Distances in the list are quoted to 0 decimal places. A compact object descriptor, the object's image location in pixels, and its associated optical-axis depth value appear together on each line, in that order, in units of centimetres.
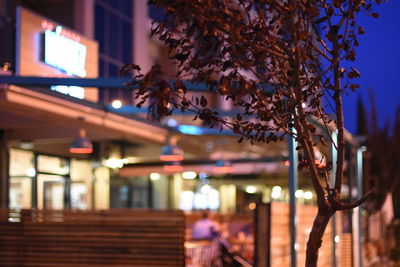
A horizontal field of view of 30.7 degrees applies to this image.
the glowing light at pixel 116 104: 1475
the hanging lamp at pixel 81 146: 1442
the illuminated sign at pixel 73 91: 1458
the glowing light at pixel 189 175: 2405
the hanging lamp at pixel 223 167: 2017
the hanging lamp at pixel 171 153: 1627
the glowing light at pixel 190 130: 1651
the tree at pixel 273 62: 427
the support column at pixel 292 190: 828
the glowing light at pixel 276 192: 3097
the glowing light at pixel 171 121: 2013
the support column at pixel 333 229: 1068
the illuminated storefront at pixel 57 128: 1316
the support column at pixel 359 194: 1264
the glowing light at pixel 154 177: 2545
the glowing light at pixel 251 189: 3575
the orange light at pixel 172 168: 1977
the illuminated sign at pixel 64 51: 1384
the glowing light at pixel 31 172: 1802
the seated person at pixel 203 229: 1609
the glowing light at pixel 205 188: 3130
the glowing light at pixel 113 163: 2100
